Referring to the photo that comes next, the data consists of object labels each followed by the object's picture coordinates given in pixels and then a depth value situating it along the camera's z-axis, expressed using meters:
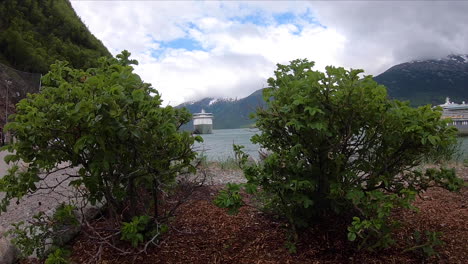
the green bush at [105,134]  2.13
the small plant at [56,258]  2.38
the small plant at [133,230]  2.48
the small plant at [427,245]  2.52
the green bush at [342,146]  2.36
